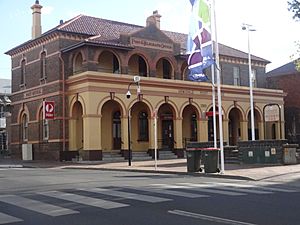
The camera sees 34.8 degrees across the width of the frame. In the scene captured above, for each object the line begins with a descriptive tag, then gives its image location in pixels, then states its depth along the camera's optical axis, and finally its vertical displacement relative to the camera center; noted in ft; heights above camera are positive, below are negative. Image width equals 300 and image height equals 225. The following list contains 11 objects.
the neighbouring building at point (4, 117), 185.57 +11.29
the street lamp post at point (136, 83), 109.50 +14.50
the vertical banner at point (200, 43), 70.95 +14.92
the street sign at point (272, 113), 111.65 +6.45
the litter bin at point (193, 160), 72.69 -2.74
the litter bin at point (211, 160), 69.97 -2.70
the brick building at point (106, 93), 113.60 +13.05
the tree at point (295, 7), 74.22 +20.72
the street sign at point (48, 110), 116.54 +8.55
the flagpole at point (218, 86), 67.97 +7.95
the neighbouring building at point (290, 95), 168.55 +16.46
